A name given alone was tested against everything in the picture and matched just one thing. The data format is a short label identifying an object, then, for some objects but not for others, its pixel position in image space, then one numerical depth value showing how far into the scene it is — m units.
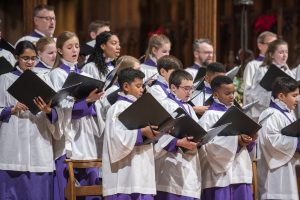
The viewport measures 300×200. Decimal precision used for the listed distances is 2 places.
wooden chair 12.67
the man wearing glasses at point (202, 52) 17.14
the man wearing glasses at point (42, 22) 16.30
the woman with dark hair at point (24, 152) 13.29
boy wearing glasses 12.88
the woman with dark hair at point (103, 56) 14.83
